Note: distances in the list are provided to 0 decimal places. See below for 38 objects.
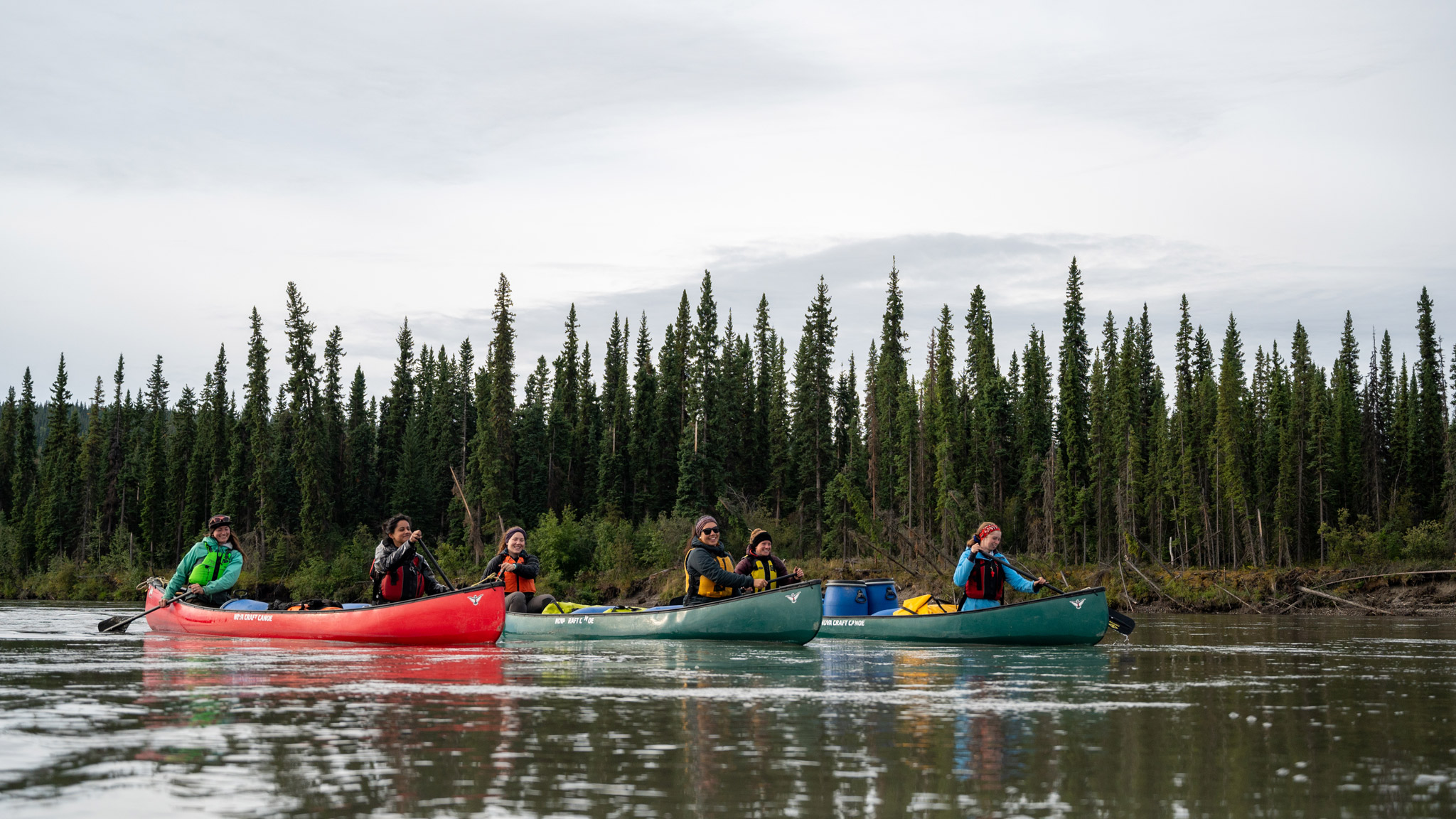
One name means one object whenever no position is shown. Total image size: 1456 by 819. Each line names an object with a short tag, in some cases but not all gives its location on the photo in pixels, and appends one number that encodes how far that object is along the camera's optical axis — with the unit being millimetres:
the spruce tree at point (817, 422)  80250
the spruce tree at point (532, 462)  84375
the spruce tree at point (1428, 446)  86125
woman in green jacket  20750
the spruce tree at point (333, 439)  74688
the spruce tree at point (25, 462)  106688
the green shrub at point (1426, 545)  63034
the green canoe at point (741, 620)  18000
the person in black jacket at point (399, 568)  17312
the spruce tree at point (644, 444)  81062
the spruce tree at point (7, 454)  108750
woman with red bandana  18750
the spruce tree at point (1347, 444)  83750
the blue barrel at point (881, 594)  22094
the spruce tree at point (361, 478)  87125
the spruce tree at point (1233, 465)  75938
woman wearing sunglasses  18578
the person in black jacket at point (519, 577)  20391
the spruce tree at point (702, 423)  73500
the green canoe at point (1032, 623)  18766
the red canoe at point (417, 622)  17016
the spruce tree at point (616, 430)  80812
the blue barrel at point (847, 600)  21875
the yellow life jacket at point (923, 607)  19766
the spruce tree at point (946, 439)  76688
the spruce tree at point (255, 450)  70875
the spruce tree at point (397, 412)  92625
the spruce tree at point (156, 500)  90875
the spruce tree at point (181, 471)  89938
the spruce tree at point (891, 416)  83125
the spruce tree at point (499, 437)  73375
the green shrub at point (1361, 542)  65375
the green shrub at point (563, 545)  60656
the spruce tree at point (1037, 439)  82562
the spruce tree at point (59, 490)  95188
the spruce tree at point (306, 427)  69500
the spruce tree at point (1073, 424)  80562
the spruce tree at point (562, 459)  89000
